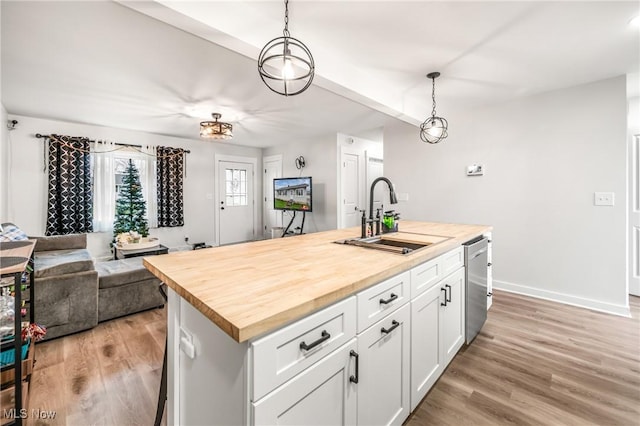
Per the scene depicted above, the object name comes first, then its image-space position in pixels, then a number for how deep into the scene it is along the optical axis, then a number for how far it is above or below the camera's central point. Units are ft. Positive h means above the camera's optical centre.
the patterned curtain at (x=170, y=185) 17.52 +1.79
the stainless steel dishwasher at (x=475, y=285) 6.68 -1.88
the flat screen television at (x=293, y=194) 18.02 +1.25
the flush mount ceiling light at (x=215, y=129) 12.74 +3.83
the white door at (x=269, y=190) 21.85 +1.82
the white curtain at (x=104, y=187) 15.43 +1.53
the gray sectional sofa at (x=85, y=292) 7.51 -2.32
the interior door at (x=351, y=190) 18.01 +1.47
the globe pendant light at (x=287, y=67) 4.85 +3.96
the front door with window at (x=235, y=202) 20.89 +0.86
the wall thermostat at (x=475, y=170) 11.91 +1.78
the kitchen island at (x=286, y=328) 2.51 -1.30
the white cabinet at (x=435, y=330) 4.83 -2.33
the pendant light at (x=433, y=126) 9.02 +3.44
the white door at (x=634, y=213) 10.80 -0.14
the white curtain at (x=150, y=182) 17.12 +1.94
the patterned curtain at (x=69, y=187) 13.97 +1.41
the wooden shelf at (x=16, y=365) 4.17 -2.49
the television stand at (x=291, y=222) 18.87 -0.99
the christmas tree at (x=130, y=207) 15.47 +0.38
